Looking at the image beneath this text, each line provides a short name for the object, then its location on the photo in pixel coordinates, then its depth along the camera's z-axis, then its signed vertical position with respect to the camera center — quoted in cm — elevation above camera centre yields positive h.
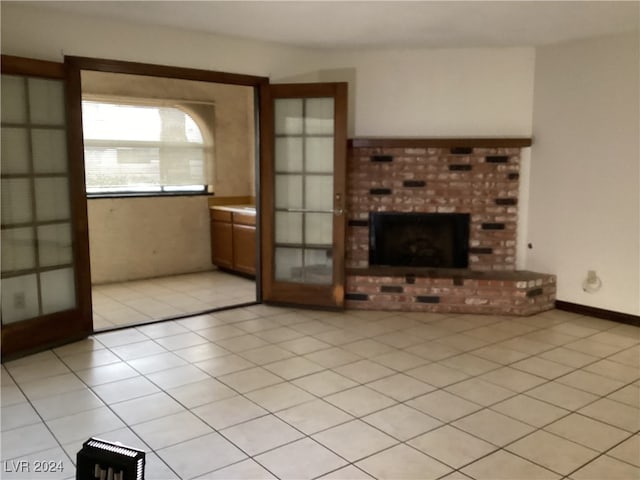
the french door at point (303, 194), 497 -18
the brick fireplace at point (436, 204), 509 -28
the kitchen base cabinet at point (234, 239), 630 -76
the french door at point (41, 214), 378 -29
